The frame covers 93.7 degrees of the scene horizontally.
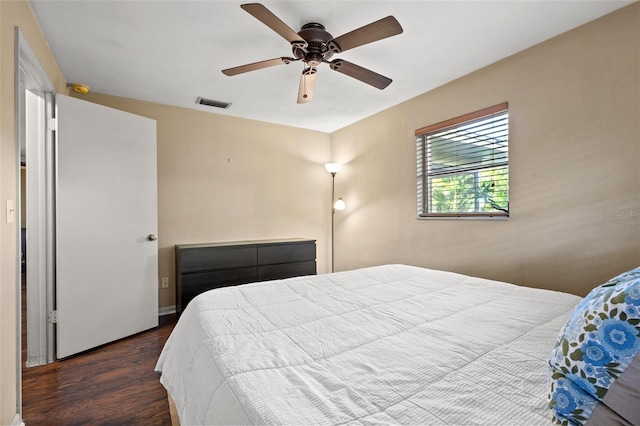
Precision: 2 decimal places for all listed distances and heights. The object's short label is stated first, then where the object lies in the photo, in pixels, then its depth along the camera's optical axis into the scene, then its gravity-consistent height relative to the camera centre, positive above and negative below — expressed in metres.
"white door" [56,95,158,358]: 2.43 -0.09
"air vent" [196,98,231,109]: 3.32 +1.26
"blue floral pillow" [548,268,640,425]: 0.59 -0.31
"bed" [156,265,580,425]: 0.78 -0.50
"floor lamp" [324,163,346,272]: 4.24 +0.33
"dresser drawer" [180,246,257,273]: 3.16 -0.49
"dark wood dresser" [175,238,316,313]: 3.16 -0.57
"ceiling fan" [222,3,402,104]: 1.60 +1.02
